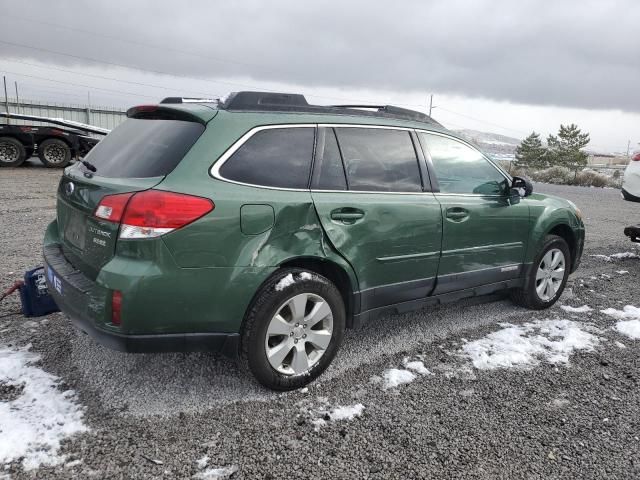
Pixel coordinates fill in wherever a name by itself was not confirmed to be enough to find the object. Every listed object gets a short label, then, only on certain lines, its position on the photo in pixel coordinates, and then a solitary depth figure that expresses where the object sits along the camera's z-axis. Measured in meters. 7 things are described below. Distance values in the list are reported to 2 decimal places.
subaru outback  2.53
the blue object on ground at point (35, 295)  3.49
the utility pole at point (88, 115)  29.58
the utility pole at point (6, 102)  28.02
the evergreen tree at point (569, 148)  62.28
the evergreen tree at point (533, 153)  67.69
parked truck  13.88
